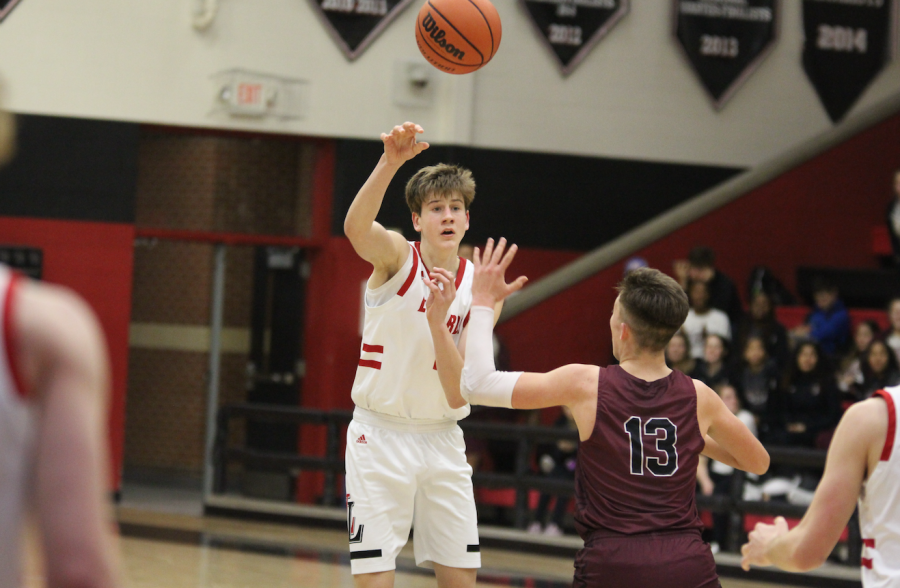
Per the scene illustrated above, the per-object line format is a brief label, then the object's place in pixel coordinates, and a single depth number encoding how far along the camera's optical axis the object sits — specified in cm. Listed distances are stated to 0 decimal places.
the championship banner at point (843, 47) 2111
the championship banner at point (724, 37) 2042
